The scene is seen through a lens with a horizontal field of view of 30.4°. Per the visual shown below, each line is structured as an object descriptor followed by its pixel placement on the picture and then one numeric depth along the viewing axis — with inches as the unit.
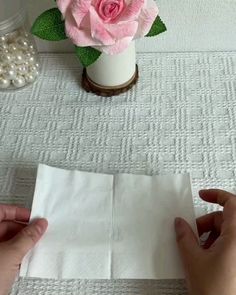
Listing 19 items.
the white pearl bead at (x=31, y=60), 26.7
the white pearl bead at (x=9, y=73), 25.8
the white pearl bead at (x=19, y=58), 25.6
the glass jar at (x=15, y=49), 25.3
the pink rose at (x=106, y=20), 20.8
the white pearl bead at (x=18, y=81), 26.6
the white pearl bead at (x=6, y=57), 25.2
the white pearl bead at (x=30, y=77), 27.0
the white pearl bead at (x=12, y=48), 25.4
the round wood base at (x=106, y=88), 26.3
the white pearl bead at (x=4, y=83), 26.3
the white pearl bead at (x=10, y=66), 25.6
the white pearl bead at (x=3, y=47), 25.2
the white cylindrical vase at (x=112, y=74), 24.6
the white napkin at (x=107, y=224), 19.4
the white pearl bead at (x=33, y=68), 27.0
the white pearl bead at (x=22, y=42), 26.0
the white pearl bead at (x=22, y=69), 26.2
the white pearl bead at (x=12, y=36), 25.7
